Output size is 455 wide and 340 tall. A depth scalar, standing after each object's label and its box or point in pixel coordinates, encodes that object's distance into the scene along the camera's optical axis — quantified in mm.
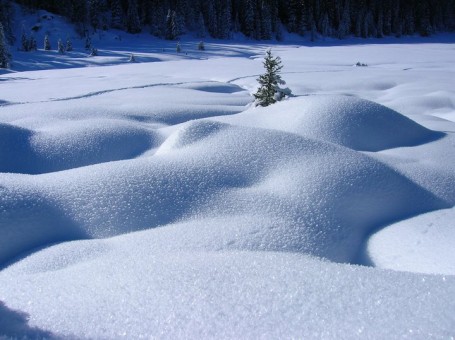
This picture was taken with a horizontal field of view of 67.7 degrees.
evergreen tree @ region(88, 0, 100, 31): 45812
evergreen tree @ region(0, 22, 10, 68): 22938
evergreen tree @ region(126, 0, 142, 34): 49500
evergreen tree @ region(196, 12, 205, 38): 51444
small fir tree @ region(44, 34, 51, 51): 33625
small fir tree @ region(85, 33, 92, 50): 37103
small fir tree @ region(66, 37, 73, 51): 33469
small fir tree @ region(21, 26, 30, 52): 33188
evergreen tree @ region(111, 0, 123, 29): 50719
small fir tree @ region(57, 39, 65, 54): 30966
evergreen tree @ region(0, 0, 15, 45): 38469
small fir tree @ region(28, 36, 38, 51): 33194
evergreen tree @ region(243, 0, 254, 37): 53531
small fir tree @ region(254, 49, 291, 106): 8188
